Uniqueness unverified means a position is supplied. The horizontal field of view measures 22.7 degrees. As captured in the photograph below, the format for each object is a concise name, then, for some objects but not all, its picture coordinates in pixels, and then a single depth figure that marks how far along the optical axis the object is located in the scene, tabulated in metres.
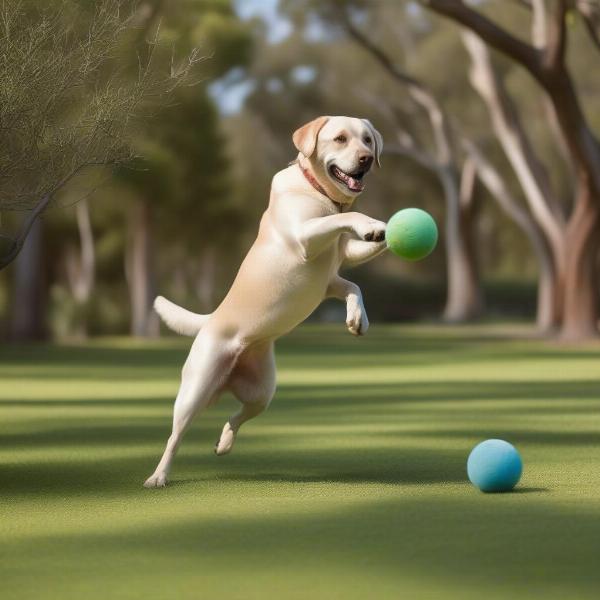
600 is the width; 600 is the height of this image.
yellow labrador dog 8.84
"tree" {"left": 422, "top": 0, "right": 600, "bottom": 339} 25.17
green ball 8.20
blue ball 8.24
